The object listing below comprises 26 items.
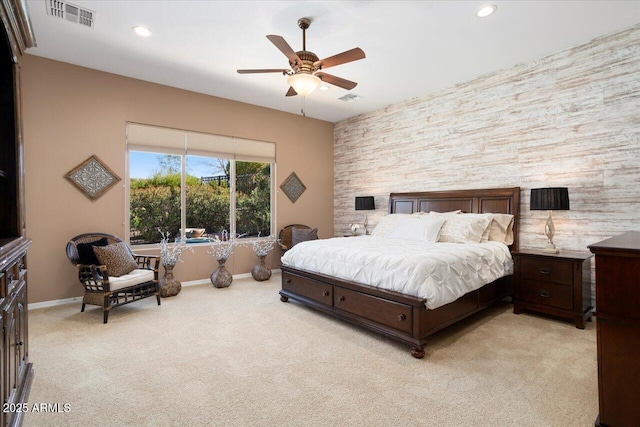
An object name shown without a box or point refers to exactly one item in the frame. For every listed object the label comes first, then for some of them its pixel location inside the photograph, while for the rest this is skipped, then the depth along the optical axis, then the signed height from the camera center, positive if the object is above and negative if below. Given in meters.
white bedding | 2.78 -0.51
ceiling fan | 2.91 +1.43
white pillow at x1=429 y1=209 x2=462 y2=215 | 4.63 +0.00
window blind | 4.73 +1.19
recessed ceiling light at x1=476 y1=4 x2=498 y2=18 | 3.01 +1.96
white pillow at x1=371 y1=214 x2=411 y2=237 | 4.93 -0.17
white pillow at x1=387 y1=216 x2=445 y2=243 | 4.21 -0.21
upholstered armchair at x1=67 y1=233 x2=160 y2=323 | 3.51 -0.67
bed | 2.74 -0.88
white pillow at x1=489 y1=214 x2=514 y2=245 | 4.17 -0.22
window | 4.83 +0.54
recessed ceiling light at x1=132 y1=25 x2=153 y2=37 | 3.36 +1.99
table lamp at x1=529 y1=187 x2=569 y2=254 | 3.48 +0.12
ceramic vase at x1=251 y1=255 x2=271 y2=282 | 5.48 -0.98
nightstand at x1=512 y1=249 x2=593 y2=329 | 3.28 -0.78
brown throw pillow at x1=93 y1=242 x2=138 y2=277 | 3.68 -0.50
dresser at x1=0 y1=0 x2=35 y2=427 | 1.74 +0.17
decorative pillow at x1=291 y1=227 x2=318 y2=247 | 5.84 -0.38
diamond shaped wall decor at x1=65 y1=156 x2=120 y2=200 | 4.23 +0.54
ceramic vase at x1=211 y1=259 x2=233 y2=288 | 4.96 -0.97
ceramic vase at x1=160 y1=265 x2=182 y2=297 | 4.44 -0.97
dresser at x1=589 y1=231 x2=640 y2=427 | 1.63 -0.64
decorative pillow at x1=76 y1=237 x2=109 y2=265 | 3.66 -0.43
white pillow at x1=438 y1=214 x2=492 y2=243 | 4.06 -0.20
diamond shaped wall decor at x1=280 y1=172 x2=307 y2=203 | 6.29 +0.55
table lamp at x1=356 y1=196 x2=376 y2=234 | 5.87 +0.20
